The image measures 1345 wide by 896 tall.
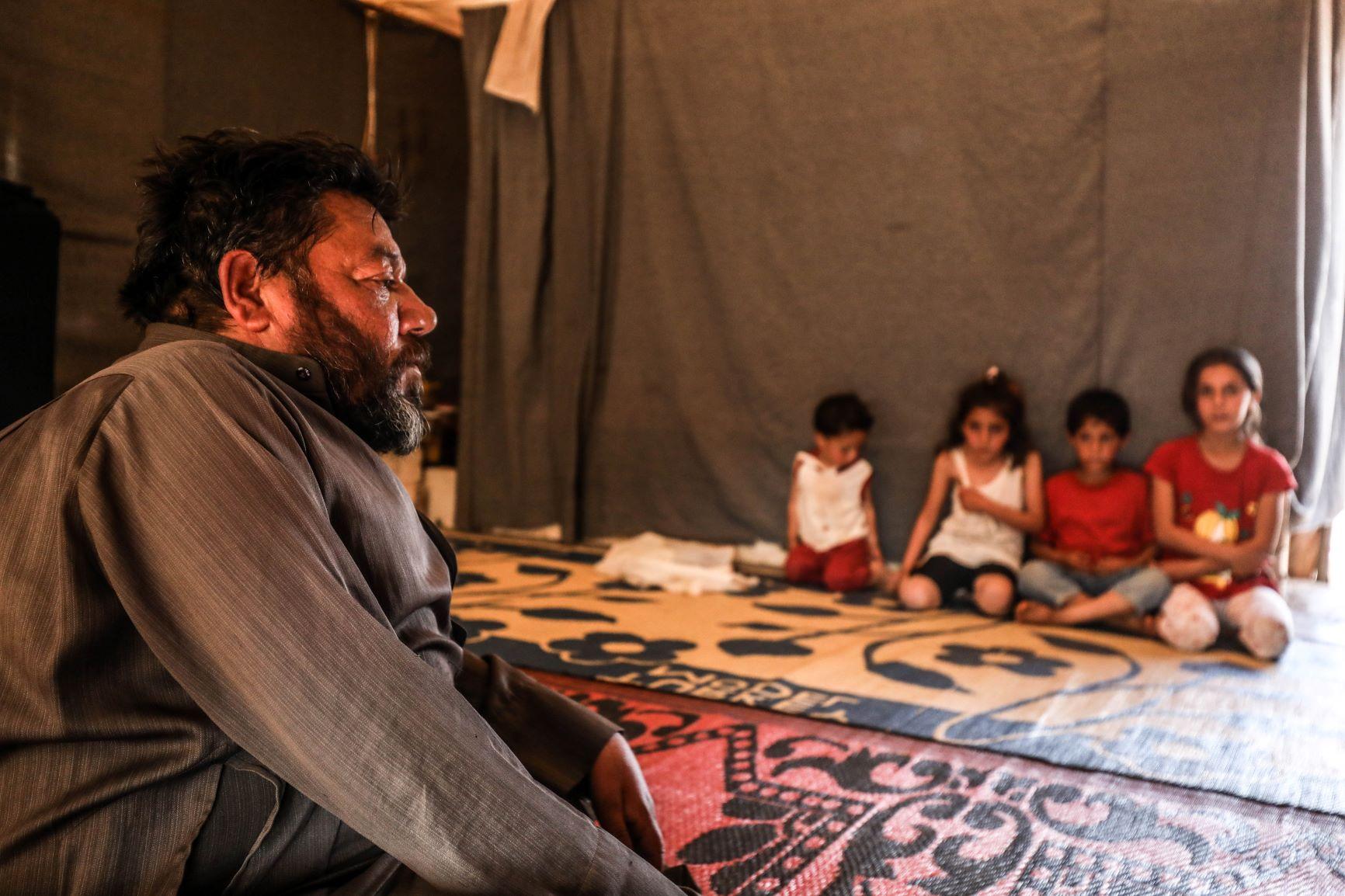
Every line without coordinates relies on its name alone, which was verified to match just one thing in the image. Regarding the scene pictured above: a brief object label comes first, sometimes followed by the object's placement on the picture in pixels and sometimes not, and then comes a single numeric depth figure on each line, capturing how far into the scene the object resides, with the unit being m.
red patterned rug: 1.34
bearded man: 0.70
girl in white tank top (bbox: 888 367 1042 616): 3.25
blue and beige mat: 1.84
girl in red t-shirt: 2.85
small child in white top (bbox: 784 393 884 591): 3.55
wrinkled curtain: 4.17
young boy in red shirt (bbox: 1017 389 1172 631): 3.00
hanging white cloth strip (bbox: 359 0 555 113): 4.07
